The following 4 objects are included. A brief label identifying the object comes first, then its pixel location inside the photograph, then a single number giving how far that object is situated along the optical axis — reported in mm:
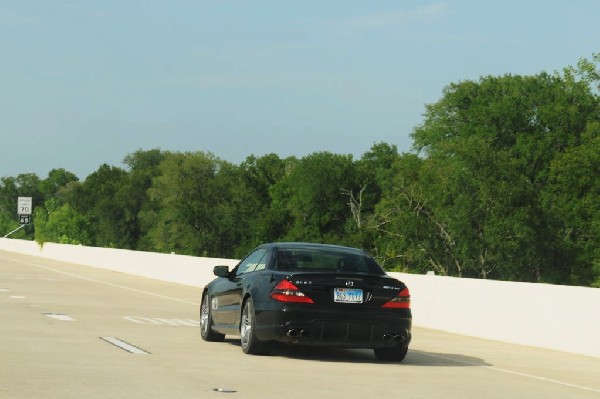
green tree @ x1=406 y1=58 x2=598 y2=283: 88188
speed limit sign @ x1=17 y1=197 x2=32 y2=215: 143875
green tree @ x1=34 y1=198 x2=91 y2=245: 189375
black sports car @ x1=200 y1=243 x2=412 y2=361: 15633
